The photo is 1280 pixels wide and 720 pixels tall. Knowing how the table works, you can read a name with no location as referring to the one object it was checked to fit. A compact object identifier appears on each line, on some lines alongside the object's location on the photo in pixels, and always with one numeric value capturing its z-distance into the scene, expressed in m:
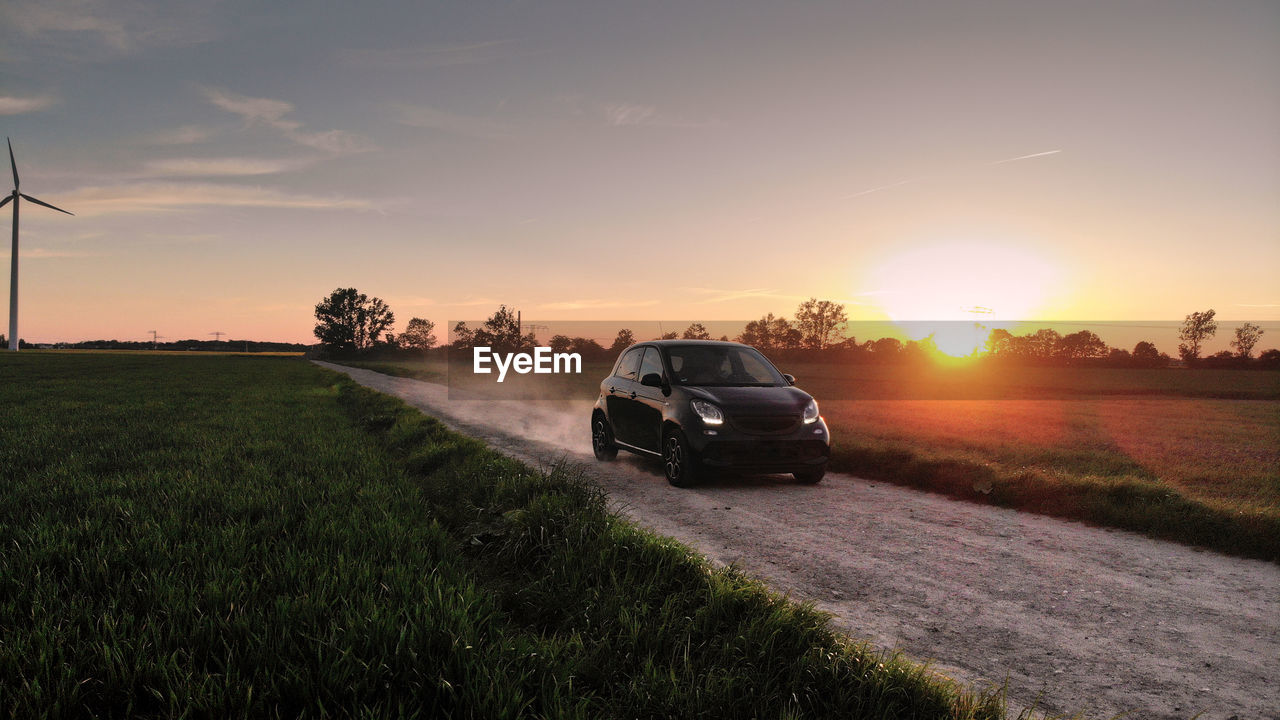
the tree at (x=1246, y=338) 53.53
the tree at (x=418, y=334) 132.50
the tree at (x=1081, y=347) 52.64
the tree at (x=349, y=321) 128.38
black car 7.78
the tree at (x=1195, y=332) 50.22
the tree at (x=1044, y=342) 54.19
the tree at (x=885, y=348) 56.62
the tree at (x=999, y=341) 57.53
